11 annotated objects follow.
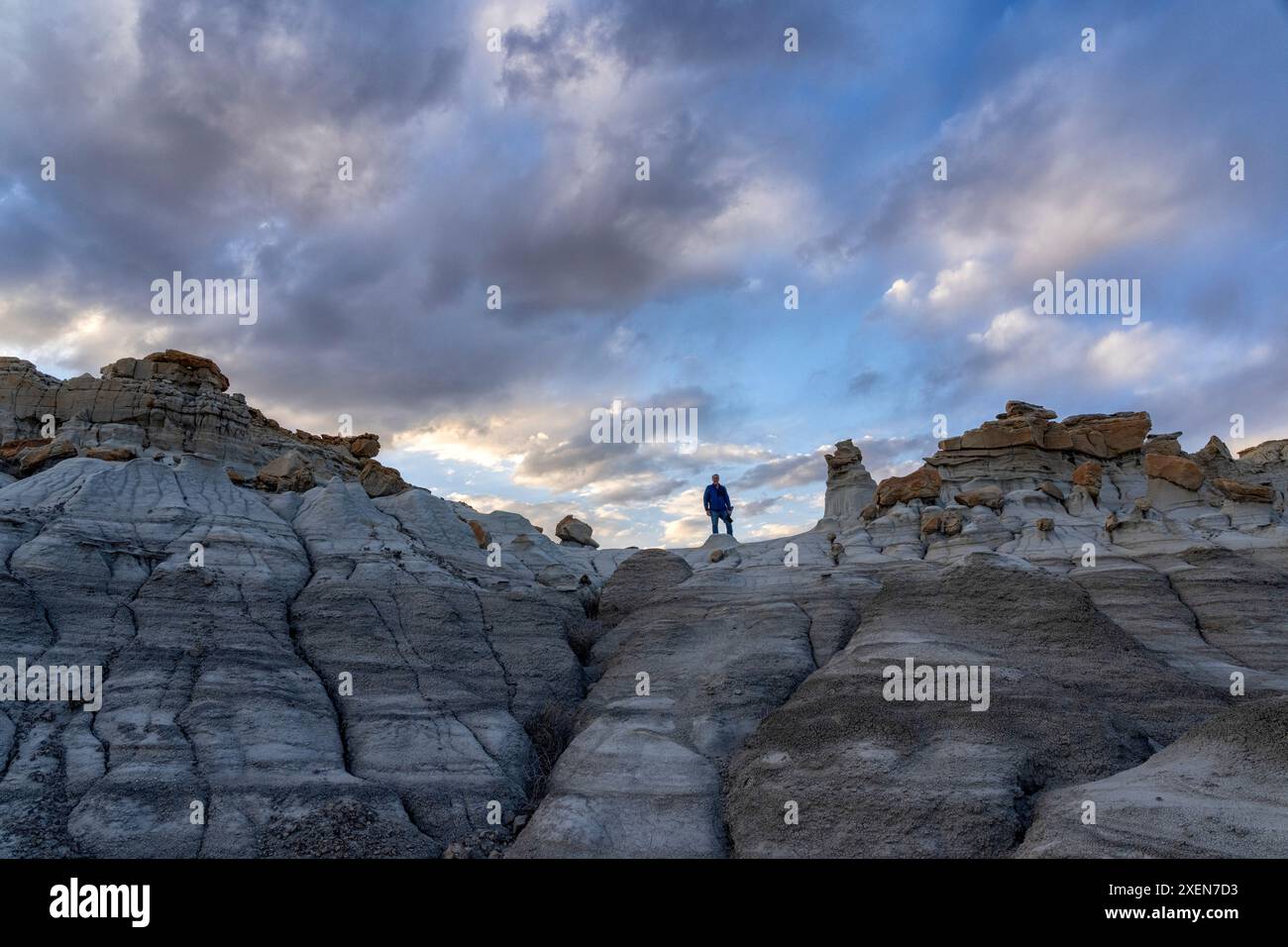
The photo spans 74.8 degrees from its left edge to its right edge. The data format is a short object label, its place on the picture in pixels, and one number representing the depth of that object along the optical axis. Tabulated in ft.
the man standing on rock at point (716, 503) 96.12
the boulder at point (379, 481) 96.02
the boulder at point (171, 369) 99.19
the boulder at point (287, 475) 81.02
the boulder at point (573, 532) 101.04
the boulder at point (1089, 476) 94.02
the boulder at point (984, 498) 91.66
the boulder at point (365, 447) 121.49
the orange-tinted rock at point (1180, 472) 91.35
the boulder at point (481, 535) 77.87
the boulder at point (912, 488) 94.43
